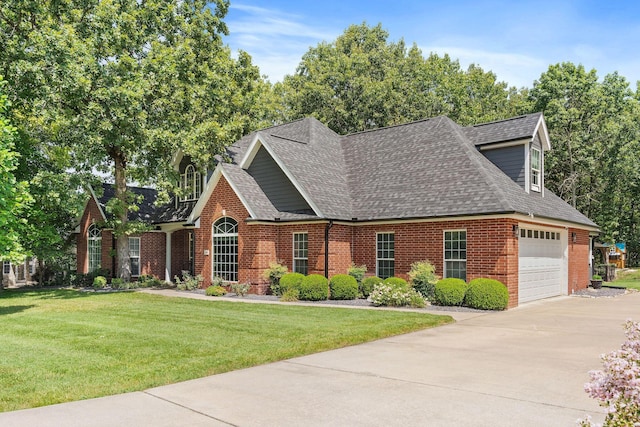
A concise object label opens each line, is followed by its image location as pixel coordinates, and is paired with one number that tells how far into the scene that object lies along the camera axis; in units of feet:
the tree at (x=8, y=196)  47.03
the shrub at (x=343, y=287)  63.46
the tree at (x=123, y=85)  69.89
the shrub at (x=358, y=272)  67.77
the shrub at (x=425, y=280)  60.23
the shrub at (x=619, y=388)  11.51
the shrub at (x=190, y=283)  78.33
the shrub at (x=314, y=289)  62.85
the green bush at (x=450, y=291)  55.83
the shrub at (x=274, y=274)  70.03
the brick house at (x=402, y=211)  61.05
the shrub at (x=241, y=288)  69.41
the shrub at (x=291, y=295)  63.52
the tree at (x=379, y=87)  142.00
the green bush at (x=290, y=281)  64.80
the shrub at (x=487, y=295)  54.24
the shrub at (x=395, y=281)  60.64
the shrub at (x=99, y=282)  87.81
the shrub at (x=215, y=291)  70.18
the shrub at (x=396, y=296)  56.28
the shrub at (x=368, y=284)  64.08
